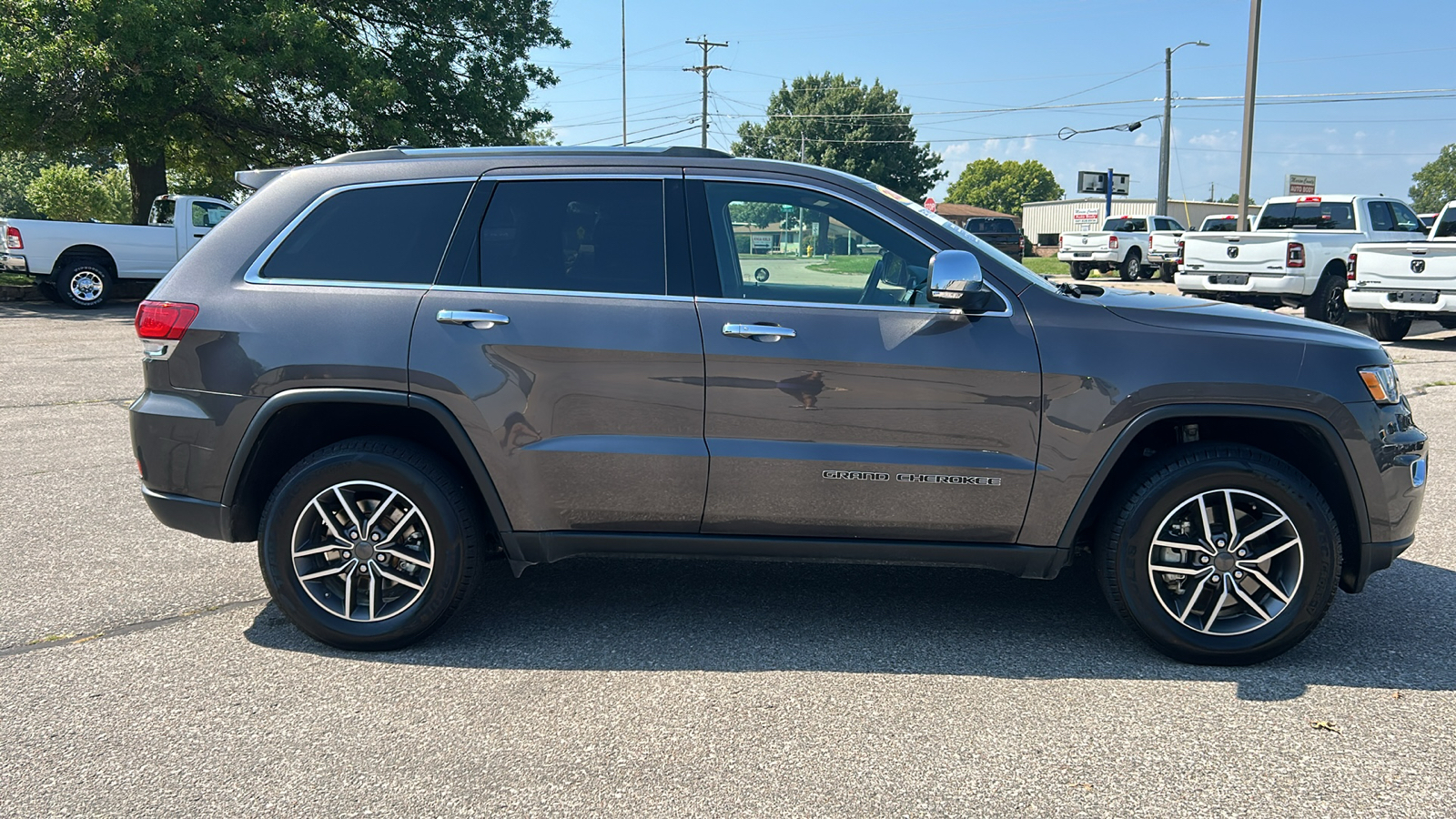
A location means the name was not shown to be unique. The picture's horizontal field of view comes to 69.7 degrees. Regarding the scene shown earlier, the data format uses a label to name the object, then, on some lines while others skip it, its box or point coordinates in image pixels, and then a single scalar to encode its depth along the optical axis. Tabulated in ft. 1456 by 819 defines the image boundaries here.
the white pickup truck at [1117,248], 96.84
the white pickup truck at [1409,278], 42.27
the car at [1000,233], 116.98
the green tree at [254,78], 59.57
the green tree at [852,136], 238.07
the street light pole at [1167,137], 125.80
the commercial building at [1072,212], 236.28
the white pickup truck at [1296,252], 50.70
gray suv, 12.00
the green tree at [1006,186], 472.03
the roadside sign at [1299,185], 110.83
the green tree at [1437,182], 441.68
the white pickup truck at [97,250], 56.54
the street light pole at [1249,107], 75.41
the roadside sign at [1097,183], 181.78
